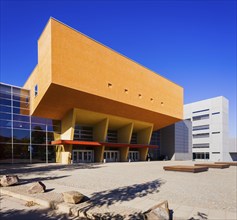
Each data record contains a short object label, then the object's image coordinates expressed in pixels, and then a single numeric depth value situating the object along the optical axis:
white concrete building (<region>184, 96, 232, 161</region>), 65.69
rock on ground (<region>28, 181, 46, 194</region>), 8.94
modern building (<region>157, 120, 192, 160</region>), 53.16
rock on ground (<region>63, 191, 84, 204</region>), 7.34
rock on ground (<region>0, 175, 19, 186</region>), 10.77
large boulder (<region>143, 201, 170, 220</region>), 5.48
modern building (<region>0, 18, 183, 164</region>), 26.53
